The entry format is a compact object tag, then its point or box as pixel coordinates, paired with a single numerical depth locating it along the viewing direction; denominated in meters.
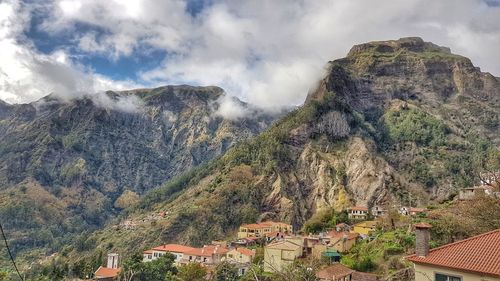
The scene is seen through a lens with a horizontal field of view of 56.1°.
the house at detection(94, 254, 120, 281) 67.93
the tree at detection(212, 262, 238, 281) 54.75
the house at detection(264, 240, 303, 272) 59.19
